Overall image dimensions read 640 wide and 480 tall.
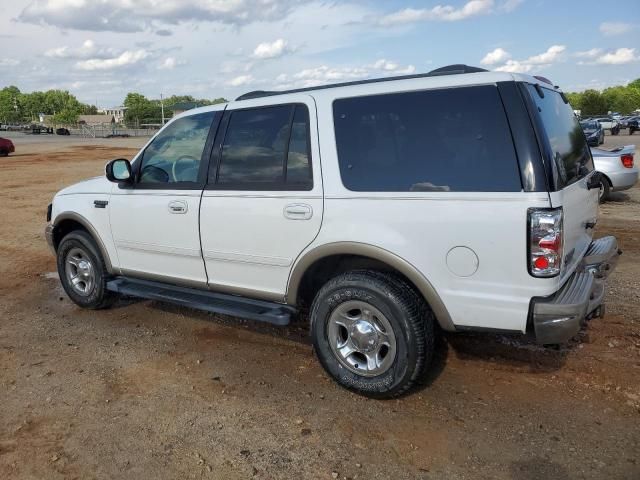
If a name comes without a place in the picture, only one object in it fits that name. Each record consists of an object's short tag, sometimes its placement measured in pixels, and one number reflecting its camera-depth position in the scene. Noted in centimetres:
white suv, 308
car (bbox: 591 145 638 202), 1094
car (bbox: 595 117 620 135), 4544
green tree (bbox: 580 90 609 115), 7956
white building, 18018
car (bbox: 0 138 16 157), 3154
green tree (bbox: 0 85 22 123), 14788
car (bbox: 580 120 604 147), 2849
